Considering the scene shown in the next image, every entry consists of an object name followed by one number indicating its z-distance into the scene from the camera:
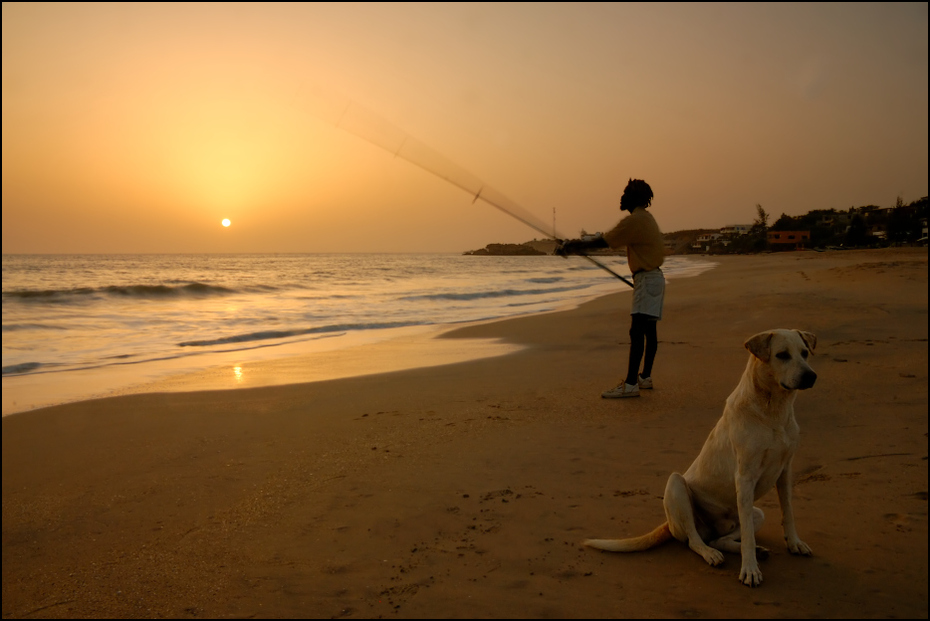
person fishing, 6.20
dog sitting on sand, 2.88
